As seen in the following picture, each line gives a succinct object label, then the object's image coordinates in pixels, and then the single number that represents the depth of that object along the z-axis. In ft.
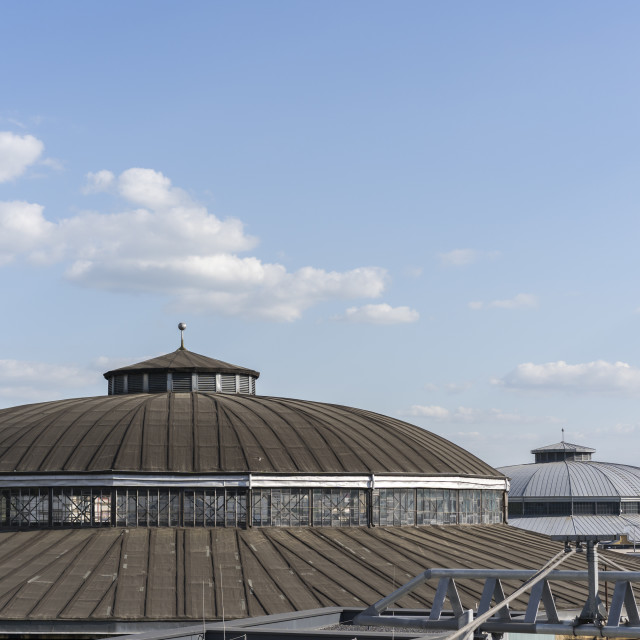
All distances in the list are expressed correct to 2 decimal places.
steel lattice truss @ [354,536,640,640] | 93.61
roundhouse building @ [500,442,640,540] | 432.66
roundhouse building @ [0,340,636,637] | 151.23
